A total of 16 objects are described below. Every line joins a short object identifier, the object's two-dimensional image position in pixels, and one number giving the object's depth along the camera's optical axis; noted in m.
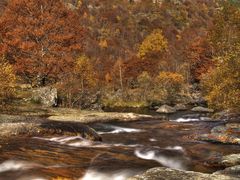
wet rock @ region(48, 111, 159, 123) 35.16
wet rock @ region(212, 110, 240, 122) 38.94
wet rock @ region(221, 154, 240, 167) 18.33
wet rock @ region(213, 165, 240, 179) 14.41
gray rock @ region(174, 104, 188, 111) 64.06
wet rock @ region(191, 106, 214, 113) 57.25
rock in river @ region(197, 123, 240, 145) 25.33
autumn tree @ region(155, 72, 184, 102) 82.12
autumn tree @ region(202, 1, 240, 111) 31.89
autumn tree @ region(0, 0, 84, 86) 49.94
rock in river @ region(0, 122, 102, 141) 23.47
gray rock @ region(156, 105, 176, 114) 60.79
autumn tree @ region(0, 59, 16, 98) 33.66
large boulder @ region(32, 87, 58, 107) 43.72
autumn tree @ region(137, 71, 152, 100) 81.87
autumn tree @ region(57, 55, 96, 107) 50.25
